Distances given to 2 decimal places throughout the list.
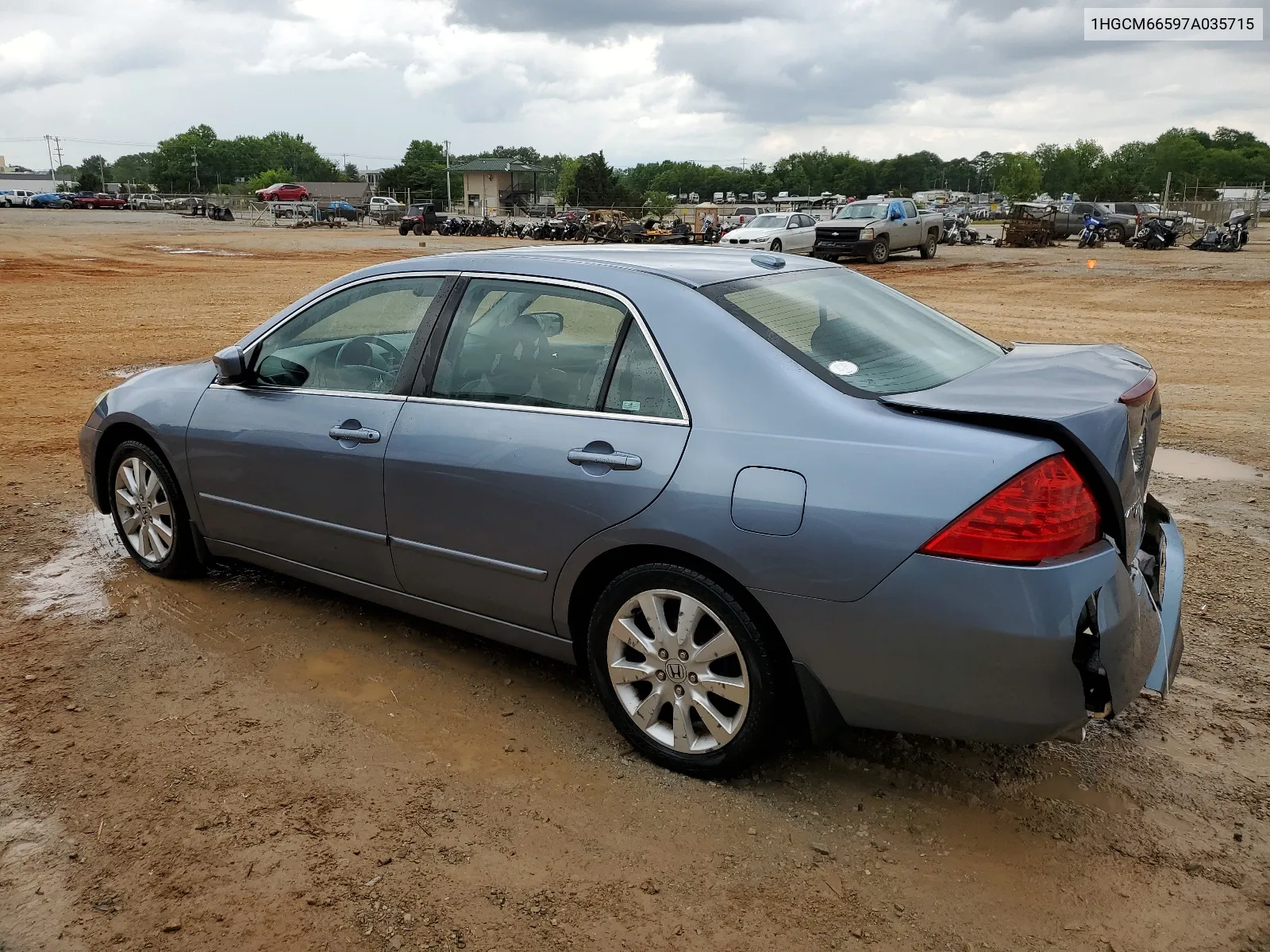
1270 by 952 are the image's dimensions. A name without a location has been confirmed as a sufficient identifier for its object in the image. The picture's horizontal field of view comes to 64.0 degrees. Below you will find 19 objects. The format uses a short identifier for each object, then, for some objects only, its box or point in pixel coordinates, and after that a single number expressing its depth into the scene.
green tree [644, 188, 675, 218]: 91.25
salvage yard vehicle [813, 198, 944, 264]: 29.97
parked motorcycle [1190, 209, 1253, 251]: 34.41
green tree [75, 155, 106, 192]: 112.75
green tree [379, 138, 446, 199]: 118.31
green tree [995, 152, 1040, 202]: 119.25
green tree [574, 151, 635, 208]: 86.19
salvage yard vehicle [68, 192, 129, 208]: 83.03
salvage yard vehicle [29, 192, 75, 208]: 83.08
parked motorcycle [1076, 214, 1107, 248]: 37.47
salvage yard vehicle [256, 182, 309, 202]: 87.19
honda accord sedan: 2.66
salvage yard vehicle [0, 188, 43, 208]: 82.56
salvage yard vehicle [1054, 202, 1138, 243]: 40.62
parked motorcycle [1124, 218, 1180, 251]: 35.62
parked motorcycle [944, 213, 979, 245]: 41.78
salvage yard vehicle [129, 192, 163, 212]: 86.00
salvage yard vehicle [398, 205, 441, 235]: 47.61
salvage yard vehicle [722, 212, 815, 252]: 29.20
